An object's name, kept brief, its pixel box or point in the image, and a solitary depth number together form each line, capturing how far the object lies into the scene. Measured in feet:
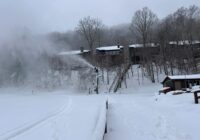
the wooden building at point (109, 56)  135.91
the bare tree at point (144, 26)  126.27
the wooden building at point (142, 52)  127.50
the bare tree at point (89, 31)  148.01
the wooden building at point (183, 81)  71.72
